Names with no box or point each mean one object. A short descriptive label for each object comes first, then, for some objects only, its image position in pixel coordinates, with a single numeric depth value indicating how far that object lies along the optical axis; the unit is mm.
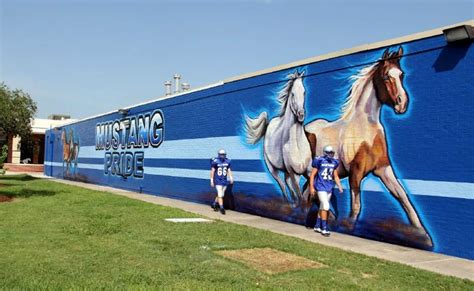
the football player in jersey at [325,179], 10539
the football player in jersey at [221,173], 14234
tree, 29341
